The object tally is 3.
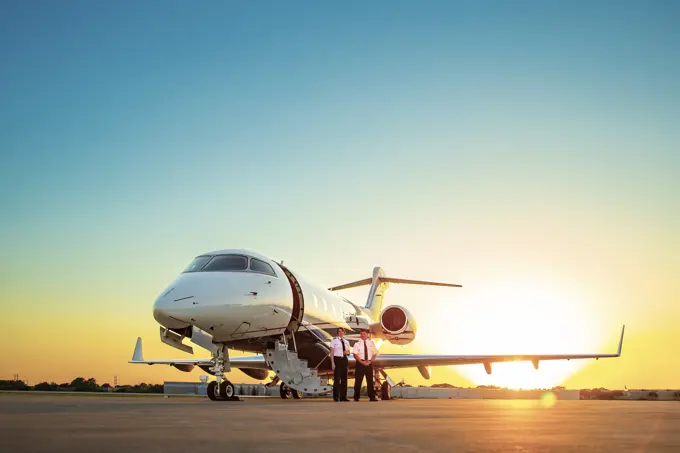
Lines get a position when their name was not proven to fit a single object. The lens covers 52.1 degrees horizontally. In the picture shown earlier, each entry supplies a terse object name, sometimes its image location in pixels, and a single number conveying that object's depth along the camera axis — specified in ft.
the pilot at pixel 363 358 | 57.67
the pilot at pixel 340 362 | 56.18
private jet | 52.08
